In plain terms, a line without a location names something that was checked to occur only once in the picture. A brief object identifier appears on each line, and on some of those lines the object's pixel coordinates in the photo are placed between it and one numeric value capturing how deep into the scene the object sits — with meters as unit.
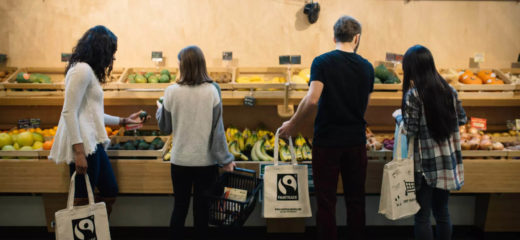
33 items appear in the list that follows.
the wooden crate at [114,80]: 3.35
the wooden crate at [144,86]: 3.35
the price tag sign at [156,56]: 3.61
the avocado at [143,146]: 3.14
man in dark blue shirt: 2.31
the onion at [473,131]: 3.43
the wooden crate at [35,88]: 3.36
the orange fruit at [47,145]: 3.05
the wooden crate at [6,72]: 3.58
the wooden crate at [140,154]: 3.07
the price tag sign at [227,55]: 3.60
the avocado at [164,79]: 3.43
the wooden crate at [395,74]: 3.36
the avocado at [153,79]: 3.40
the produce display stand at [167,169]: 3.03
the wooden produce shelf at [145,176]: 3.02
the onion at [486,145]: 3.17
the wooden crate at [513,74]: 3.60
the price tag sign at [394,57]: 3.61
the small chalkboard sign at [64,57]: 3.47
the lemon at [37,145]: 3.16
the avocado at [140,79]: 3.41
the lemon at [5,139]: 3.15
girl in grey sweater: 2.39
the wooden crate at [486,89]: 3.39
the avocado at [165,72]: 3.52
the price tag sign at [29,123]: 3.56
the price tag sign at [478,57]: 3.80
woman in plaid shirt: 2.34
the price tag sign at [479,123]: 3.46
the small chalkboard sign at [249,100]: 3.28
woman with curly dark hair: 2.27
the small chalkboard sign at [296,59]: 3.50
